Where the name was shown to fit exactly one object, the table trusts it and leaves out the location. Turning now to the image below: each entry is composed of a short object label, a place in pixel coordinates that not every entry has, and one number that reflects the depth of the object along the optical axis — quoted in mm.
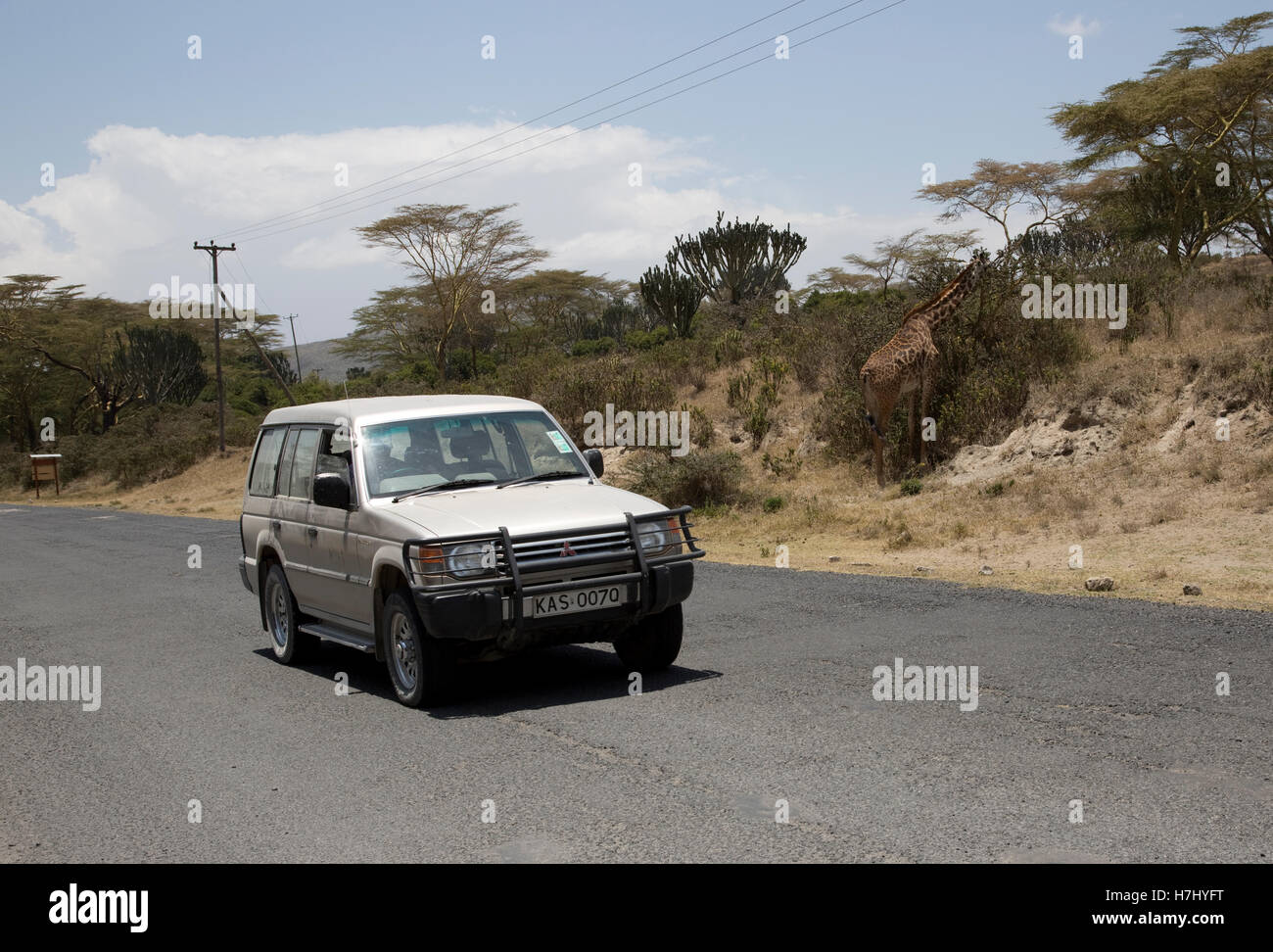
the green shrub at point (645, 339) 44812
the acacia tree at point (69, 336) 67562
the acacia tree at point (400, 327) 62656
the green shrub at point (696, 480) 21781
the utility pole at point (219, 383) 47719
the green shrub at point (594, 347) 56156
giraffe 20953
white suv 6984
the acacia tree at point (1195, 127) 31078
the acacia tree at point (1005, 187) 45750
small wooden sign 55156
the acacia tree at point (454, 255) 54219
